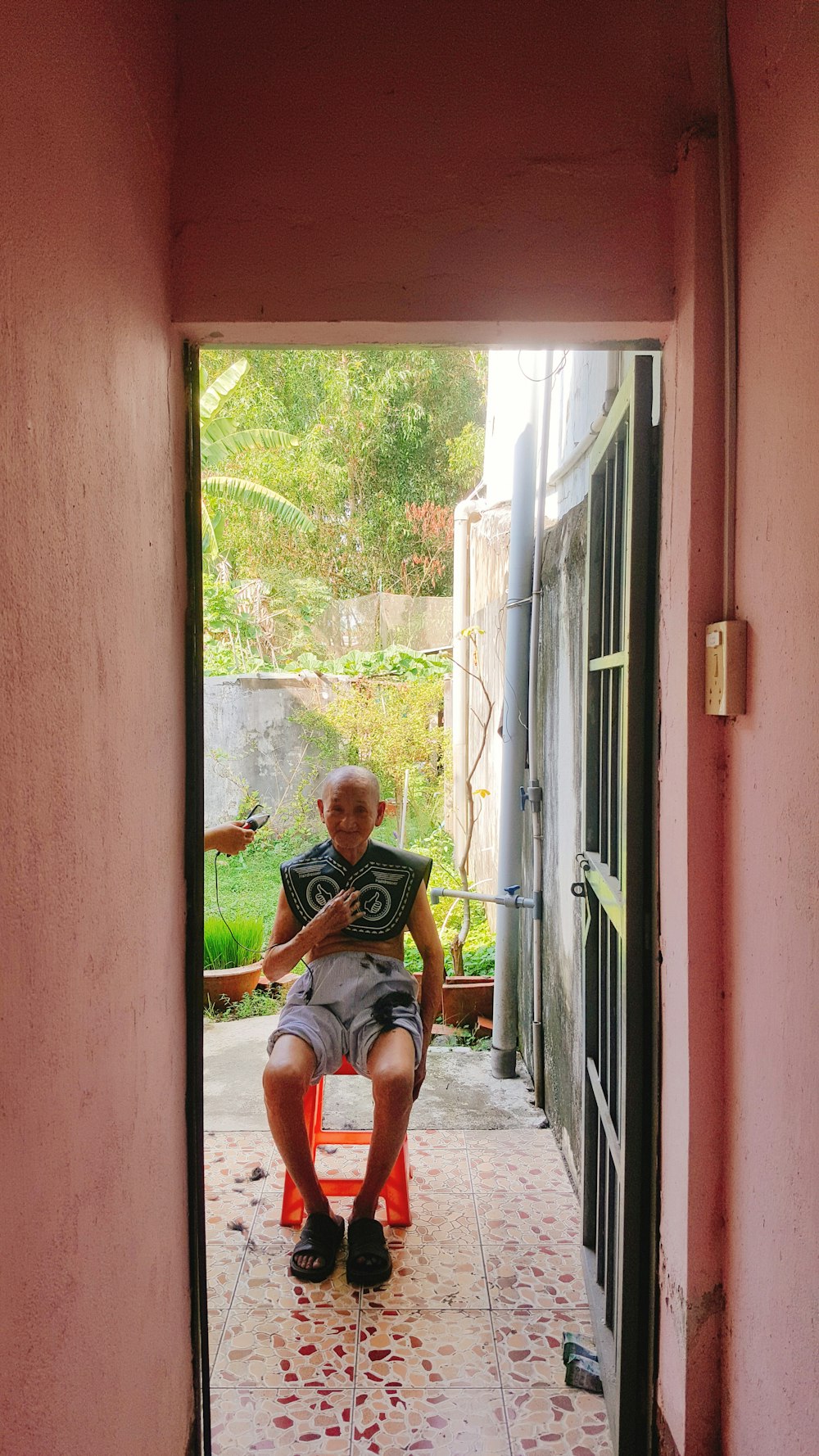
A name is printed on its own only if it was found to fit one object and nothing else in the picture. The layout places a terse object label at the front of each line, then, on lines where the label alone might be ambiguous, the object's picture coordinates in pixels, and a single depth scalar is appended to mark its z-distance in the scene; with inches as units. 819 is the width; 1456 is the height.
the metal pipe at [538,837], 143.1
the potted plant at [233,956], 191.2
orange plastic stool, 111.1
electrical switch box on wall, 60.4
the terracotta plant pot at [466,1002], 178.7
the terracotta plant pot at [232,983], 189.8
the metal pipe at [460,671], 254.7
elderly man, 103.5
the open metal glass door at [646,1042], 73.3
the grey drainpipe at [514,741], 156.2
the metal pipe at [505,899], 148.6
